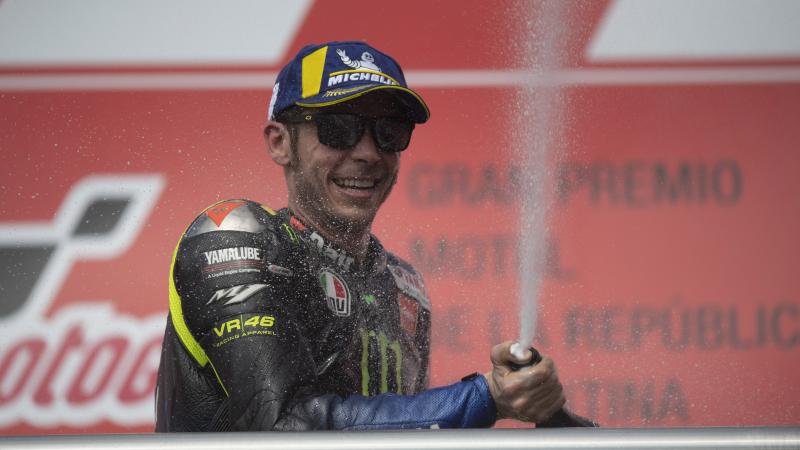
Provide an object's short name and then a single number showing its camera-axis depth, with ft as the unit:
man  33.02
